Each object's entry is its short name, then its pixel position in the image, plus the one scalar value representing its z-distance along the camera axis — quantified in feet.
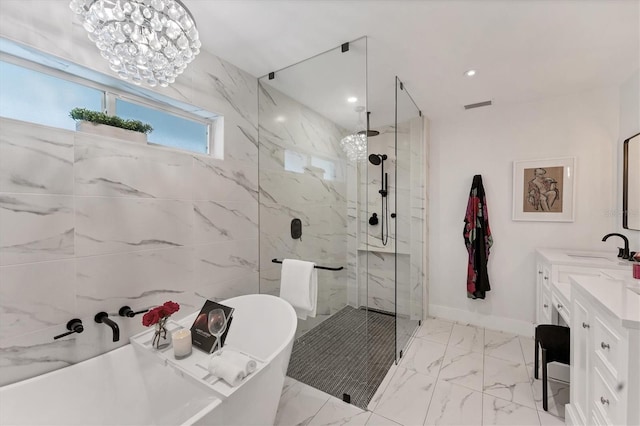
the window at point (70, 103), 4.19
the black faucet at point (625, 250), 6.97
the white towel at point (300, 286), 6.89
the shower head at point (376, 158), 7.79
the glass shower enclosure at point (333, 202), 7.02
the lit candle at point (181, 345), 4.59
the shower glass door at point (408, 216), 8.84
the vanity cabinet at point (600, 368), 3.31
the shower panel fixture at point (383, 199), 8.68
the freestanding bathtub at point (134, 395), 3.83
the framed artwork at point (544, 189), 8.70
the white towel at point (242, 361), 4.11
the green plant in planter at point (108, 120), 4.67
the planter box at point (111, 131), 4.70
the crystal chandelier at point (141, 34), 3.21
